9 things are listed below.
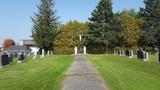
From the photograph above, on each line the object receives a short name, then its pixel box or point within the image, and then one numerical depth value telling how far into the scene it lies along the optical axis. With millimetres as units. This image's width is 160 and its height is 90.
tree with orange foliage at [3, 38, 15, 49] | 63154
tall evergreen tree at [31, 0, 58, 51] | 30979
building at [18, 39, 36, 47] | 59284
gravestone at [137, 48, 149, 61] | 14954
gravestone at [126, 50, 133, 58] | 18080
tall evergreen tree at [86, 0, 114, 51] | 29741
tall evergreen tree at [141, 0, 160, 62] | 29782
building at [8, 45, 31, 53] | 44018
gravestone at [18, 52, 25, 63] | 14757
